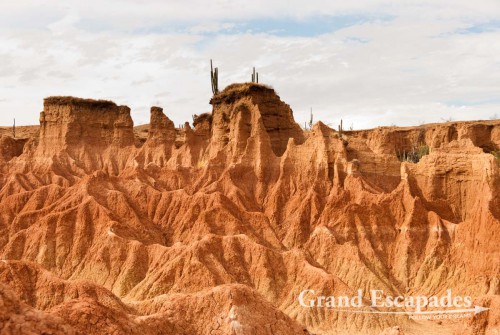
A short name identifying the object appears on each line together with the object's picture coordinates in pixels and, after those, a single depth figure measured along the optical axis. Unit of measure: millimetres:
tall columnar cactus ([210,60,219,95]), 79188
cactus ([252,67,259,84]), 75712
